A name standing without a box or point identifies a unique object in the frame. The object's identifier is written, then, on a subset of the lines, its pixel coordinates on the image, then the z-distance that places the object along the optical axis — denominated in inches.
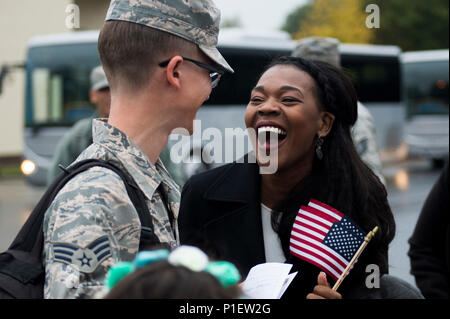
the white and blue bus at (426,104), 739.4
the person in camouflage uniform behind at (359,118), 170.1
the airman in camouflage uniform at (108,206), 59.2
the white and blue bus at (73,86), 515.2
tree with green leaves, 1208.2
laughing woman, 110.0
